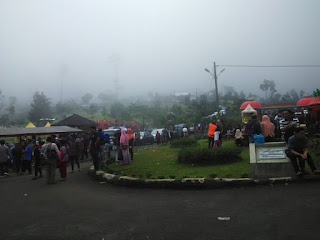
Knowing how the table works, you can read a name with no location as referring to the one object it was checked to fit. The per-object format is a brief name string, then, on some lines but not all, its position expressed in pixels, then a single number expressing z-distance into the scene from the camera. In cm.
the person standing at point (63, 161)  1076
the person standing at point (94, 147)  1105
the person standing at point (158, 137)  2778
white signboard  773
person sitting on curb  720
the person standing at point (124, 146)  1215
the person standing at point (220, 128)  1363
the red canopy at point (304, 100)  2508
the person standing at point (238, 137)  1421
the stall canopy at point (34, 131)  1591
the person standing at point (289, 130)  832
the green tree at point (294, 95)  9973
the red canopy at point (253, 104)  2580
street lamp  3123
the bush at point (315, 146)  845
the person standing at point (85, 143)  1899
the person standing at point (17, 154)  1425
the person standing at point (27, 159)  1335
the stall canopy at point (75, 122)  2762
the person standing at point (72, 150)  1309
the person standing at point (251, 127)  1154
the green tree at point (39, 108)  6049
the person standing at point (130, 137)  1284
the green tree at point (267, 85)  9981
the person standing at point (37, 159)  1196
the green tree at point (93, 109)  7494
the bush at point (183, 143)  1776
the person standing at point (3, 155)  1359
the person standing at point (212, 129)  1359
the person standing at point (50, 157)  1005
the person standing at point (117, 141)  1244
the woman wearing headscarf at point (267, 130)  1053
